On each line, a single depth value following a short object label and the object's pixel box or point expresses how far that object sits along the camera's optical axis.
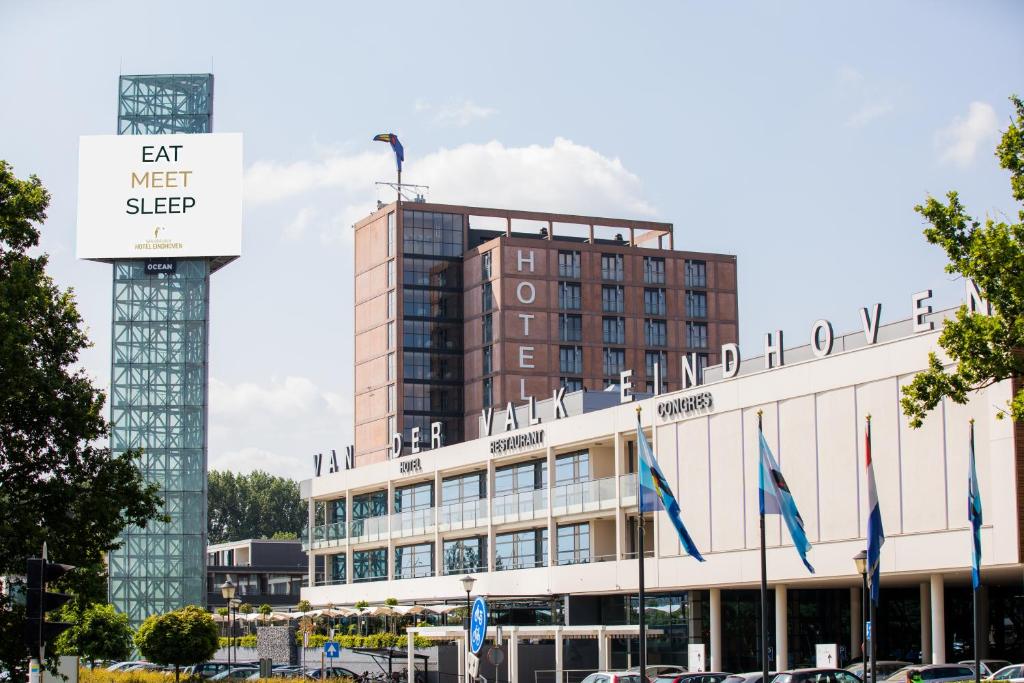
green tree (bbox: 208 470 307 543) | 199.00
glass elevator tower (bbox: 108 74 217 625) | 111.50
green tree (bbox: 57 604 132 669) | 78.94
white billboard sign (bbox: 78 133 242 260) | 119.50
